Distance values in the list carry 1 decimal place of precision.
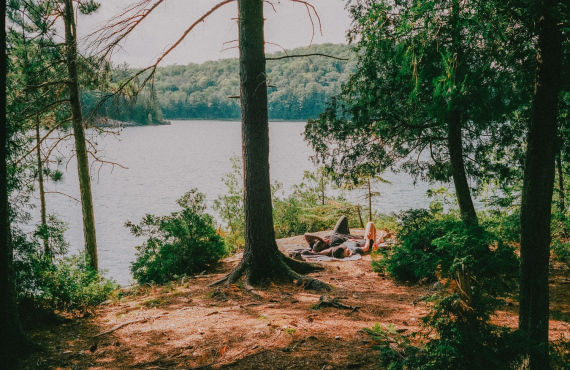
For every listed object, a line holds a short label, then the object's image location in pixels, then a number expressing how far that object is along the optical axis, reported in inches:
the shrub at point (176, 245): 341.1
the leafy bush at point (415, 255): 260.7
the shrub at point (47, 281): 246.7
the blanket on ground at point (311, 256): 358.3
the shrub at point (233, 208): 593.0
